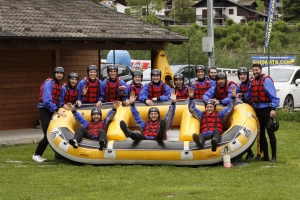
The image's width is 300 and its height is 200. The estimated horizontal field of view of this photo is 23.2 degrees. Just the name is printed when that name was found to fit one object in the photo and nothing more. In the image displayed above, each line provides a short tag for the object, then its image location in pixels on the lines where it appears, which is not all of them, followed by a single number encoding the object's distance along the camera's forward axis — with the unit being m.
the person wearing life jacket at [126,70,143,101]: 13.78
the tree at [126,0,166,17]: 60.94
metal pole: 19.58
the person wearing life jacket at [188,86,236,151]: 12.64
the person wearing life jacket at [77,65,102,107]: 13.64
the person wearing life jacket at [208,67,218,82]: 13.91
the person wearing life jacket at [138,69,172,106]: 13.66
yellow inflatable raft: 12.16
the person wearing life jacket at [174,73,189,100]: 13.97
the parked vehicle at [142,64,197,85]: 23.50
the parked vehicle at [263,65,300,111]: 21.47
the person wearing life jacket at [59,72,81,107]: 13.29
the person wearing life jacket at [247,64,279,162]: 12.42
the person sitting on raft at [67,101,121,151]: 12.77
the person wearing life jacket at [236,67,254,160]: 12.98
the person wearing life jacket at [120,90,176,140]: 12.52
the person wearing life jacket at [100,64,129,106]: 13.84
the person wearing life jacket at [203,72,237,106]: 13.11
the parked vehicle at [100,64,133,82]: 25.31
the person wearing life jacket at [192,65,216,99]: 13.68
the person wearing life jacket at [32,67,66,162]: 12.95
